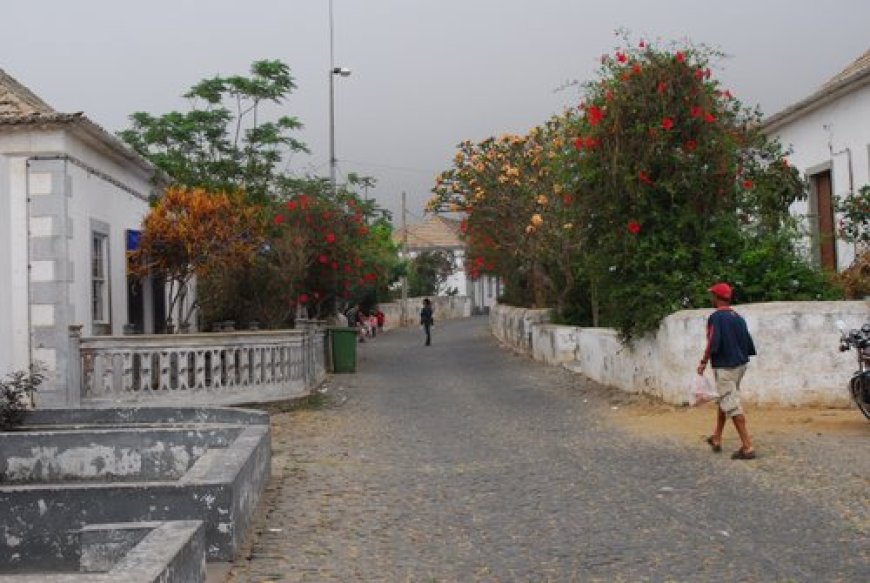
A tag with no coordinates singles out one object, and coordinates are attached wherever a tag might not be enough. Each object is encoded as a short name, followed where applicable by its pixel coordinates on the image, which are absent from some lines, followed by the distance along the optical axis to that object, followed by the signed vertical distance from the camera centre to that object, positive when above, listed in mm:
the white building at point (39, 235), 14922 +1393
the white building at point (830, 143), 18641 +3123
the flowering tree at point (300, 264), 21719 +1268
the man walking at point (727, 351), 10211 -398
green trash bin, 23609 -601
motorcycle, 11180 -696
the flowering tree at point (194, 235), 18203 +1620
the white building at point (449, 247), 77688 +5466
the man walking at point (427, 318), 36031 +60
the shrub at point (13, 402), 10039 -679
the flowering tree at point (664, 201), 14648 +1632
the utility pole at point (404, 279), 56812 +2373
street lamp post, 32750 +6905
